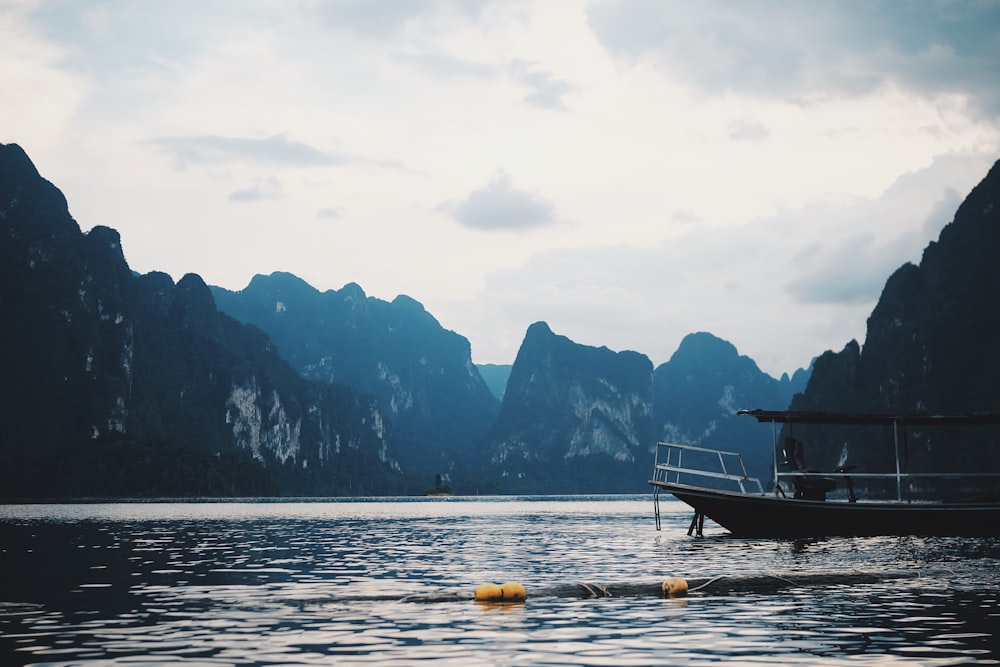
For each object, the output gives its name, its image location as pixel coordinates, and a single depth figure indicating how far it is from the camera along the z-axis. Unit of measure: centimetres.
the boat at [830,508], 4284
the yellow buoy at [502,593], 2241
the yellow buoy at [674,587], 2325
